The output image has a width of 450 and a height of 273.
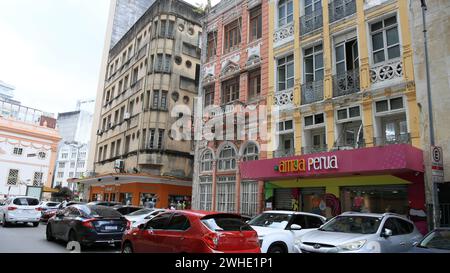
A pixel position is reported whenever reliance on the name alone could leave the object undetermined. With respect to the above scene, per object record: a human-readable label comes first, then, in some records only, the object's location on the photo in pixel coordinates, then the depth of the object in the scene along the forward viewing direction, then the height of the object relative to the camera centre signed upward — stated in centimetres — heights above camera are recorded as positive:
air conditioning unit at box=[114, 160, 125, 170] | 3102 +337
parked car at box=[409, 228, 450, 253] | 744 -62
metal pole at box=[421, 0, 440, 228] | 984 +308
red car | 772 -64
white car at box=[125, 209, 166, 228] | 1546 -51
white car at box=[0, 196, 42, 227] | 1928 -58
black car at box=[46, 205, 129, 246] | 1162 -77
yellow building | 1307 +443
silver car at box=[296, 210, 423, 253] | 820 -59
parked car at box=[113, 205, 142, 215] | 1777 -27
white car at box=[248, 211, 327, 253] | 981 -54
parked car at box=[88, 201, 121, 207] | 2043 -2
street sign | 958 +133
